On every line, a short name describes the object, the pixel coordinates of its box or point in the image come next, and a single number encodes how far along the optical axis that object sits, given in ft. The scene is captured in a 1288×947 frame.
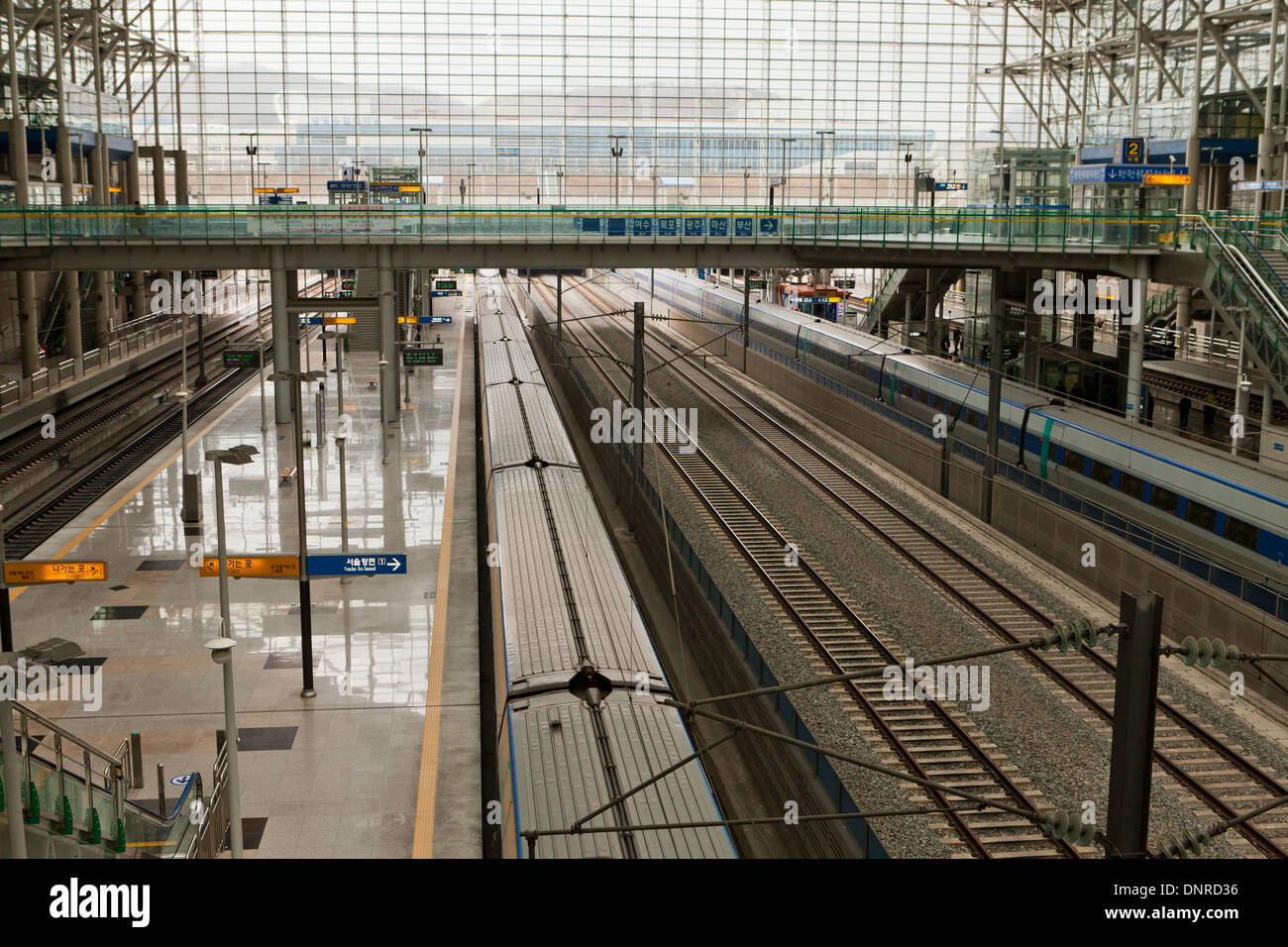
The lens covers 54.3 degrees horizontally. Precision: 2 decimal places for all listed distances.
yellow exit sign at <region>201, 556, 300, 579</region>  56.39
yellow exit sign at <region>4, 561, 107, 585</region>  53.93
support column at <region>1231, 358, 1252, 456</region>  99.40
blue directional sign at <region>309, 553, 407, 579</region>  57.41
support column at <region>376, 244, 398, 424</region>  124.47
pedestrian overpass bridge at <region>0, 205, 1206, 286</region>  117.91
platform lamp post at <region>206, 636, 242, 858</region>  38.37
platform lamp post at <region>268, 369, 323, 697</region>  56.65
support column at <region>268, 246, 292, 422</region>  122.42
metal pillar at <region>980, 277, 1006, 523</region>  87.25
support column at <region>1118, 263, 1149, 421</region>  97.71
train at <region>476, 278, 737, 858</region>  33.27
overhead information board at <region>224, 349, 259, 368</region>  117.08
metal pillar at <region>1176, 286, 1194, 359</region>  140.36
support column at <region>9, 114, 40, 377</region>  144.97
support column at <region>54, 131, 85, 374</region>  151.53
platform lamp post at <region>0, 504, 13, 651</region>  56.70
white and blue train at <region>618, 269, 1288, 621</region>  65.36
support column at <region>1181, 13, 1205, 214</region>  132.67
